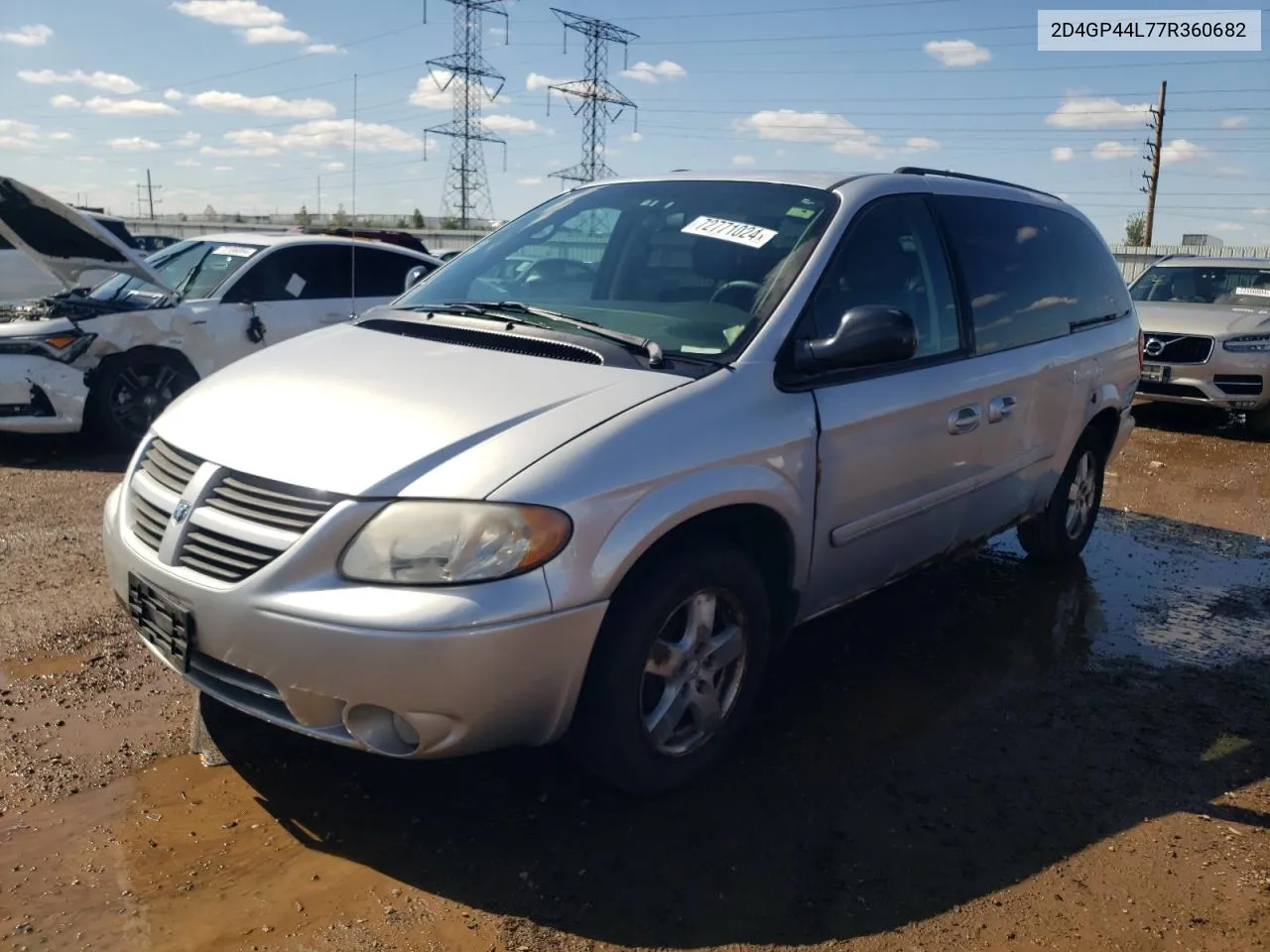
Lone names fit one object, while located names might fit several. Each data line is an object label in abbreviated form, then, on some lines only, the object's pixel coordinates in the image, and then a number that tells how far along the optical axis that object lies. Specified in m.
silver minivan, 2.62
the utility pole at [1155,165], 39.36
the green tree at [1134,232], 47.61
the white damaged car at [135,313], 7.38
